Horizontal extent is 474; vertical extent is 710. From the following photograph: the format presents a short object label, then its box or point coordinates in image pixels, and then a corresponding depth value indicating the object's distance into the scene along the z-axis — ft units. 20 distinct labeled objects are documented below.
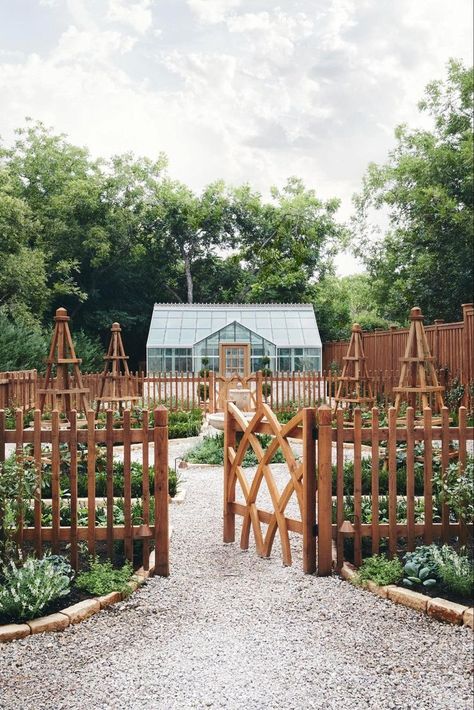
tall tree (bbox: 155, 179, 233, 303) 108.58
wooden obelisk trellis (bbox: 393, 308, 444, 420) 29.71
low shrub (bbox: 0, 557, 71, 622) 13.06
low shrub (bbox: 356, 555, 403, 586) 14.48
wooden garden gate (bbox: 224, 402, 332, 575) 15.55
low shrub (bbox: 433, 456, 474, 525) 14.69
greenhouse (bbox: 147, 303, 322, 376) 77.20
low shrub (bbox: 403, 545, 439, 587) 14.15
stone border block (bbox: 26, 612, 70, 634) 12.69
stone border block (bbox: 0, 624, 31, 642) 12.42
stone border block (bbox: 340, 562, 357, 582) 15.19
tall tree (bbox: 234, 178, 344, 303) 111.80
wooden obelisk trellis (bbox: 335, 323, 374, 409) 39.29
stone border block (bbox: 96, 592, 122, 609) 13.84
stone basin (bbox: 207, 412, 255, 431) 40.04
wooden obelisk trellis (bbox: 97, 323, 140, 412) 41.39
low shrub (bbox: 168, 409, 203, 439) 43.20
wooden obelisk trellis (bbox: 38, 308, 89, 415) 32.78
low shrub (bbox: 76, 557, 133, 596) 14.26
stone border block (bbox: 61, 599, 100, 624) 13.15
